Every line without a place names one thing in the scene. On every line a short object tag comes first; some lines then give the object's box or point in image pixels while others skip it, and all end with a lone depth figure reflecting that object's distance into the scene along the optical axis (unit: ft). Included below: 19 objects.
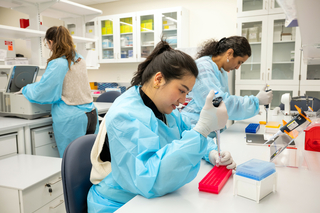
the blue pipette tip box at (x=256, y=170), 2.58
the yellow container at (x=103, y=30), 15.30
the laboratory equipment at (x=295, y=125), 3.26
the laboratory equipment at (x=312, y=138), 4.06
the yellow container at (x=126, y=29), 14.70
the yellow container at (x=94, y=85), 16.85
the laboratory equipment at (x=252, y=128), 5.56
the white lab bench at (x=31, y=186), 4.44
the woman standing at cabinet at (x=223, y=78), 5.57
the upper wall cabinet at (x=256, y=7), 10.56
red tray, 2.75
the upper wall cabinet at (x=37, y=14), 8.42
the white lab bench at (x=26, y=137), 6.09
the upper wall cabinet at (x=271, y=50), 10.69
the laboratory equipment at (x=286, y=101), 7.19
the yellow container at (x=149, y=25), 14.17
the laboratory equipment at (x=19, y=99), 6.99
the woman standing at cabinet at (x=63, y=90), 6.81
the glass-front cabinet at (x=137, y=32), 13.55
